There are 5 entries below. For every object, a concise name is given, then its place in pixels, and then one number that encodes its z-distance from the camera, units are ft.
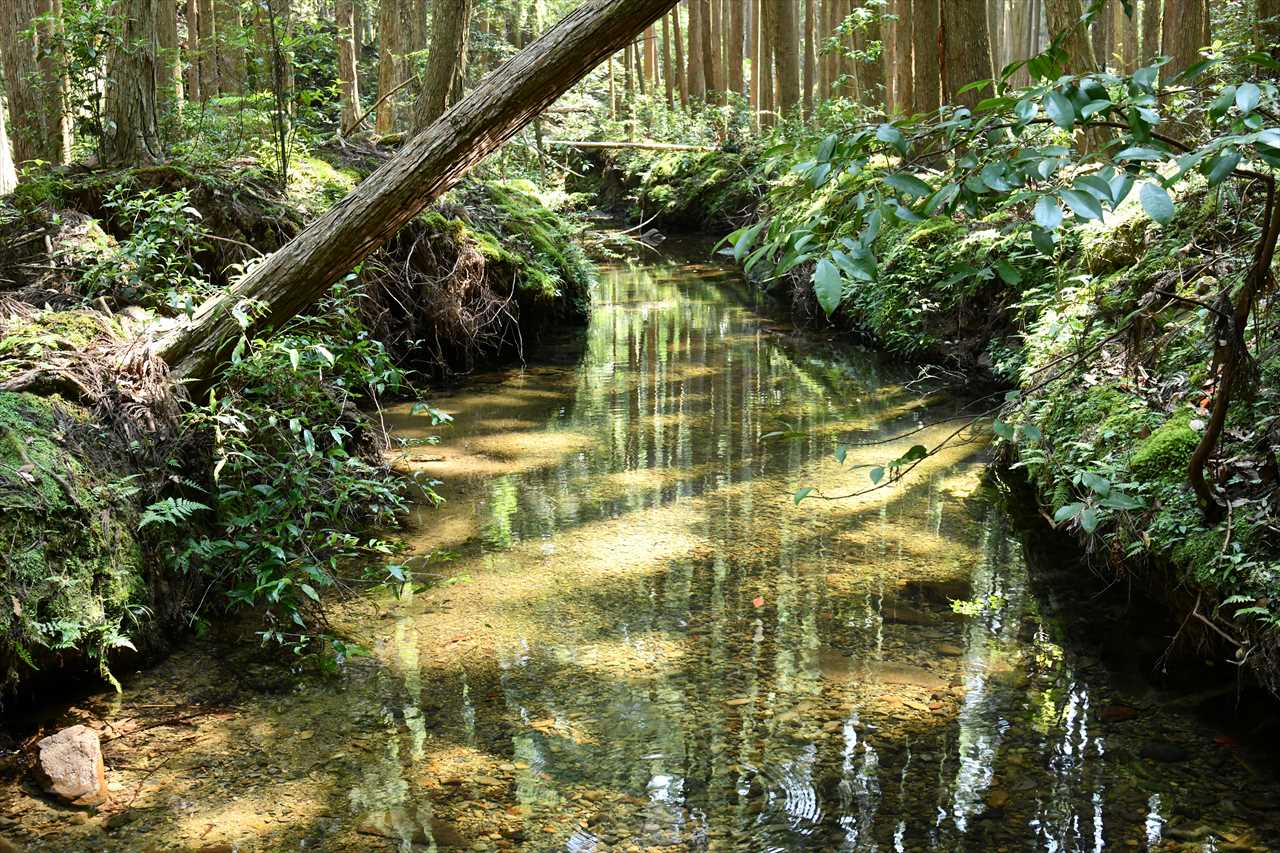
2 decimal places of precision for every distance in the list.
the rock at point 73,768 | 11.57
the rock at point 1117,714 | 13.35
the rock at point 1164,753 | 12.34
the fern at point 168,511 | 14.53
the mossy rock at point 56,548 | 12.70
